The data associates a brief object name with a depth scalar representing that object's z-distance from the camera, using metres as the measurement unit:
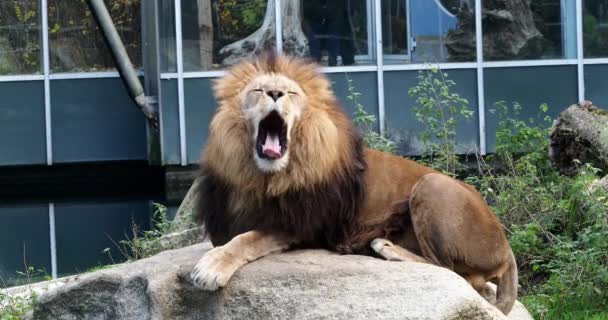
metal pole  16.97
